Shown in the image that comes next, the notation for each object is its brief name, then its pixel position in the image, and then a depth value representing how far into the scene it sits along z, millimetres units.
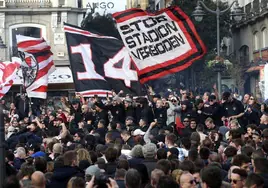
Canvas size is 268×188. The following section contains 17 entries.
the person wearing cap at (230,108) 20453
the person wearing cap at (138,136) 16778
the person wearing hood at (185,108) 20859
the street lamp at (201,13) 31019
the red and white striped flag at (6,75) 28139
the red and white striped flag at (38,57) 26000
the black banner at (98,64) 22391
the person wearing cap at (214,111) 20719
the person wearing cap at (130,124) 20000
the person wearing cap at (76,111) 24203
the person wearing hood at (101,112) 23625
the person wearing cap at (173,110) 21375
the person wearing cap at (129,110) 23859
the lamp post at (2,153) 10094
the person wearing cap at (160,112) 22359
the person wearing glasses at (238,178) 10070
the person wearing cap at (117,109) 24016
